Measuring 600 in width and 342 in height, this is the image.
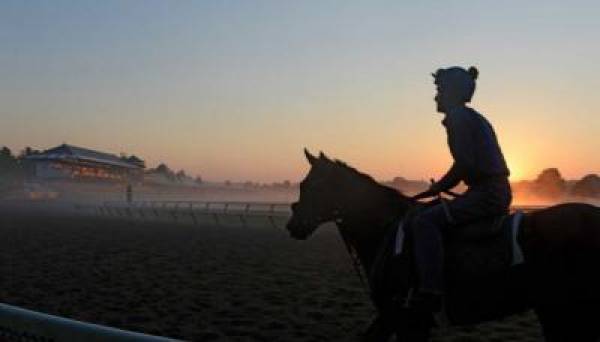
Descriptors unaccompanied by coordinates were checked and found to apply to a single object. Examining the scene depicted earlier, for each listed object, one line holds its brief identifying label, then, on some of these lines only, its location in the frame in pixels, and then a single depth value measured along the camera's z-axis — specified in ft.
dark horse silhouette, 12.83
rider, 13.96
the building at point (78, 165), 296.71
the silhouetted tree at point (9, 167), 401.86
